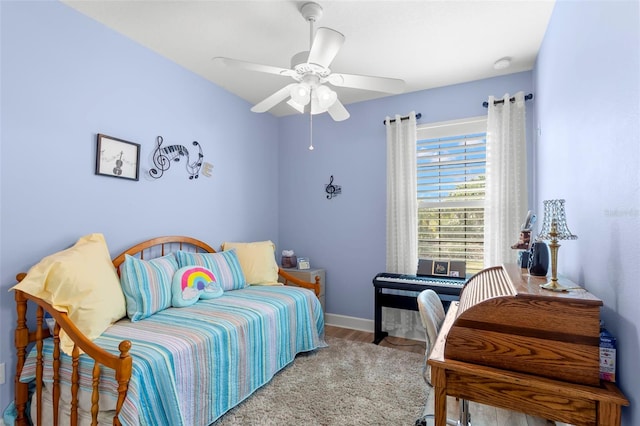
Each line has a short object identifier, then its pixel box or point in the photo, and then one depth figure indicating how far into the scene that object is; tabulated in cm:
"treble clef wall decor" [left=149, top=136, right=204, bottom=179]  272
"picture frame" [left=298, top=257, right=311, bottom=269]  383
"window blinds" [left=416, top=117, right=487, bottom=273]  317
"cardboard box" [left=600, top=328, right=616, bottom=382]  108
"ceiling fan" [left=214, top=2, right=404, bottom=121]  190
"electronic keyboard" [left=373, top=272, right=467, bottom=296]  285
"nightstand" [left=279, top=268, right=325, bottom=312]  362
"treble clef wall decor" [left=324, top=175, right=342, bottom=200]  384
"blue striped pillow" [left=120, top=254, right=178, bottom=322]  214
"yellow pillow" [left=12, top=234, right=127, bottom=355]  171
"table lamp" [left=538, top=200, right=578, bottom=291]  127
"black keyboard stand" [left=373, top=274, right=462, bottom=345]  306
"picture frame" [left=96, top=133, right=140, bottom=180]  229
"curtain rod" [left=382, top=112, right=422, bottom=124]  340
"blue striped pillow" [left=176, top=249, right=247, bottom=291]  272
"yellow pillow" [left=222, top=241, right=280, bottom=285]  319
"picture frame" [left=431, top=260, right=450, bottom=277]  314
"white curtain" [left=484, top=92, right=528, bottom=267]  291
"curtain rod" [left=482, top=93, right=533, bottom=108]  292
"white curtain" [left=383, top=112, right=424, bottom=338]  335
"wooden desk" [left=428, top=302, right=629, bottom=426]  102
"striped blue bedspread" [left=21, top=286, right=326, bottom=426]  159
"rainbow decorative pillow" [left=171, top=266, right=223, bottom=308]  241
